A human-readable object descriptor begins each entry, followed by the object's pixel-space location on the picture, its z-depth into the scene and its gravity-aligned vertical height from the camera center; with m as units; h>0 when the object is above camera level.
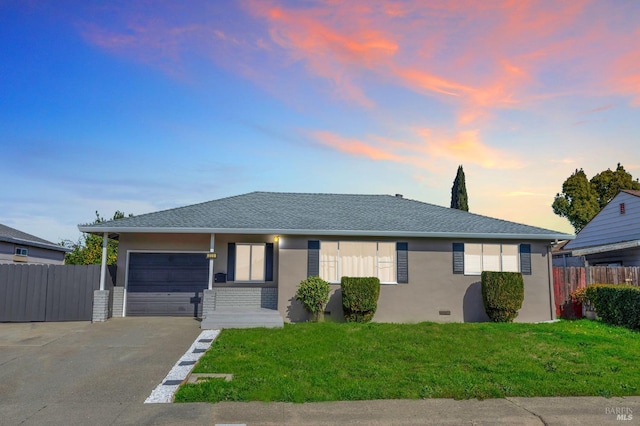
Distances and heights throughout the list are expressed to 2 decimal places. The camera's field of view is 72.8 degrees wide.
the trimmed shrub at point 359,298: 13.24 -1.13
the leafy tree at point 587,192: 36.09 +6.14
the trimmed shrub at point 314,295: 13.20 -1.06
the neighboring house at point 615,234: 18.88 +1.56
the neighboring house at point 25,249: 18.65 +0.33
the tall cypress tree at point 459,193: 30.50 +4.87
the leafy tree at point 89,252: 26.17 +0.27
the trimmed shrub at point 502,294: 13.81 -1.01
